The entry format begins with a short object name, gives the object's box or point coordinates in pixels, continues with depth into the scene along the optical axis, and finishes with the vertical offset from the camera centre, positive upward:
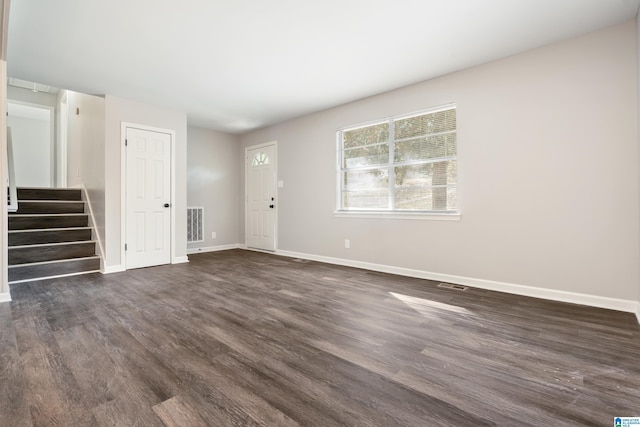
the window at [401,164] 3.72 +0.69
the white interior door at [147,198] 4.49 +0.26
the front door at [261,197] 5.97 +0.36
